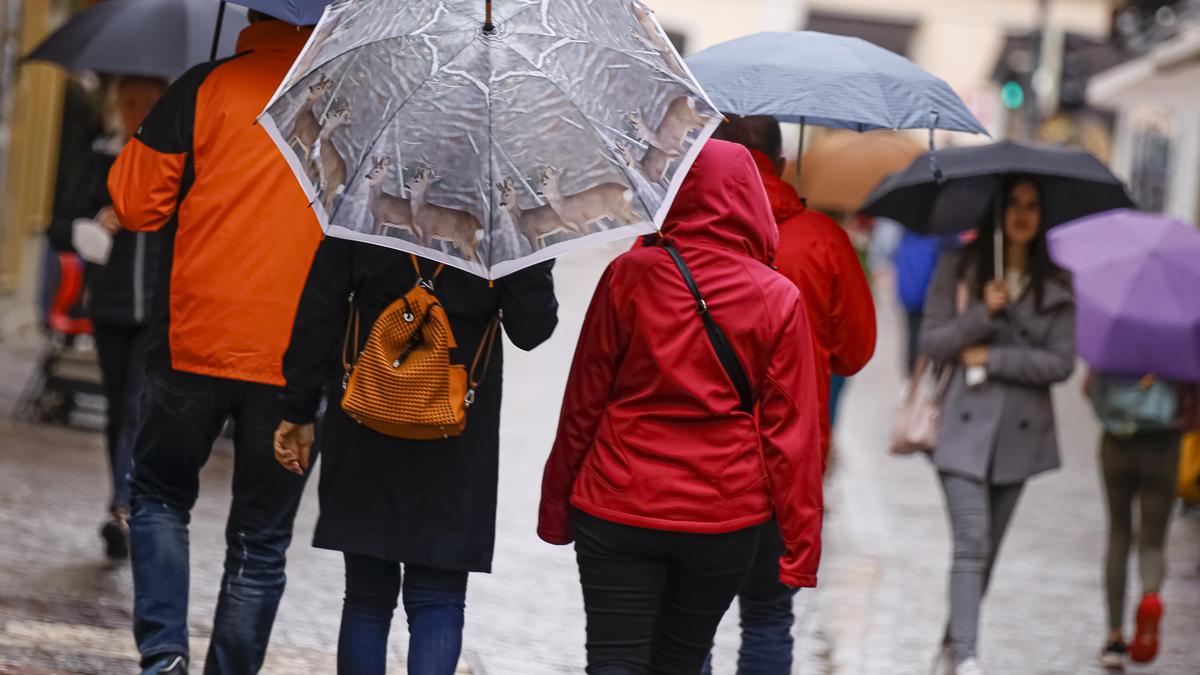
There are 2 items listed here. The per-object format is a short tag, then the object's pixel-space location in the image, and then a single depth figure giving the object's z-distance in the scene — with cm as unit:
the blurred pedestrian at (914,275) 2897
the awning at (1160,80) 3344
